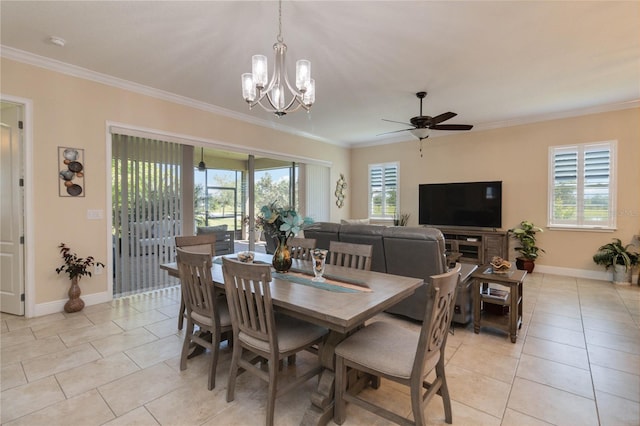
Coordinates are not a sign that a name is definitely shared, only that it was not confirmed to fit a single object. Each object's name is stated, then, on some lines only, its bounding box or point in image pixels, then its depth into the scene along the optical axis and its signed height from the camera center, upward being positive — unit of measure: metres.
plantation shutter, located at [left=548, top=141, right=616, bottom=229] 4.93 +0.39
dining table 1.62 -0.56
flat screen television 5.80 +0.07
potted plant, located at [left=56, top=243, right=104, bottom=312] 3.50 -0.79
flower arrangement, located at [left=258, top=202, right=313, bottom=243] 2.36 -0.12
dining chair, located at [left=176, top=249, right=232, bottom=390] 2.11 -0.74
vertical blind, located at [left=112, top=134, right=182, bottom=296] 4.05 -0.05
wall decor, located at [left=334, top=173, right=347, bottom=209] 7.73 +0.41
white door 3.37 -0.08
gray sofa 2.93 -0.46
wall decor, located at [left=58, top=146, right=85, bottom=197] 3.53 +0.40
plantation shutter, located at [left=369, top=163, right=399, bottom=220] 7.38 +0.41
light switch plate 3.76 -0.11
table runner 2.01 -0.55
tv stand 5.54 -0.71
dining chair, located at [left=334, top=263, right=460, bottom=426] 1.50 -0.83
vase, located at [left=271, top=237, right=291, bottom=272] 2.47 -0.43
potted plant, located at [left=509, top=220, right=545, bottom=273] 5.40 -0.69
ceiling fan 4.09 +1.19
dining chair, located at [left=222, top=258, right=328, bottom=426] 1.73 -0.82
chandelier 2.34 +1.01
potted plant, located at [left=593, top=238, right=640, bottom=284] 4.64 -0.80
